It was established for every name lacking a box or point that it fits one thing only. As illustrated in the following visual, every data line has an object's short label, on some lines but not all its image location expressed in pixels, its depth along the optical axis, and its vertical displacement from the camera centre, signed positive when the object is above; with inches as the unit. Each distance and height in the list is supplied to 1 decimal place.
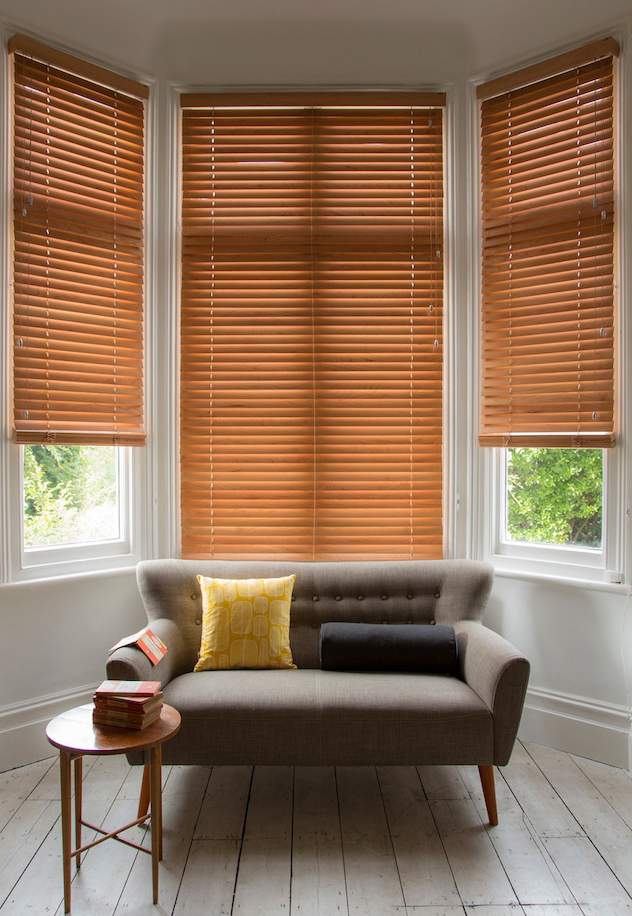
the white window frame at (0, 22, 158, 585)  117.9 -3.4
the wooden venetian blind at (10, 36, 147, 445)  120.3 +37.8
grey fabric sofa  96.2 -35.0
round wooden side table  77.5 -32.2
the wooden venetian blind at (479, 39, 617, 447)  120.9 +37.2
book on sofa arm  97.7 -26.3
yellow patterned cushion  111.7 -26.9
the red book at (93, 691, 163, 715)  82.4 -29.1
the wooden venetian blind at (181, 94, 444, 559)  135.3 +23.8
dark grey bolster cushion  108.9 -30.0
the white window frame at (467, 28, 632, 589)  118.6 -3.7
